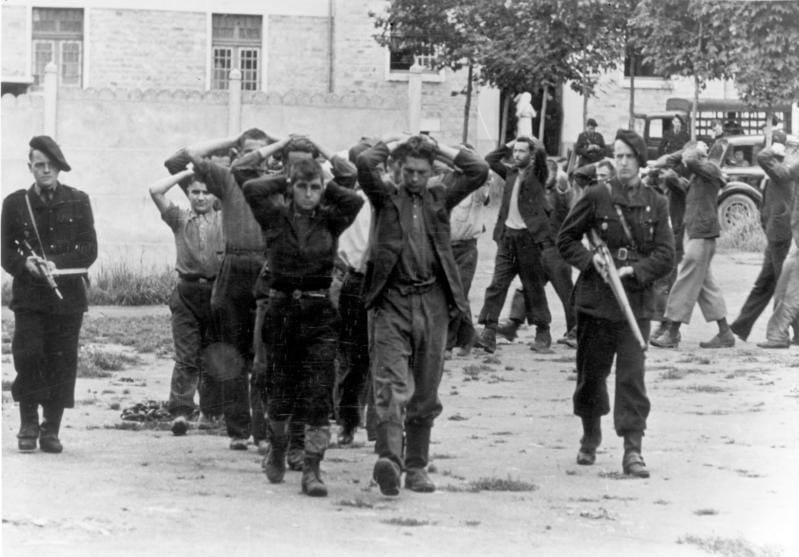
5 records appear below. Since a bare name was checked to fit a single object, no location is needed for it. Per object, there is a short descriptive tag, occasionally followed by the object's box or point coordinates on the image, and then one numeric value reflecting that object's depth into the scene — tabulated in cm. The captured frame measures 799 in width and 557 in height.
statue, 2039
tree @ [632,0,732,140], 2866
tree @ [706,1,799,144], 2233
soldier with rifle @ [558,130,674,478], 1017
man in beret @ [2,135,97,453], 1034
